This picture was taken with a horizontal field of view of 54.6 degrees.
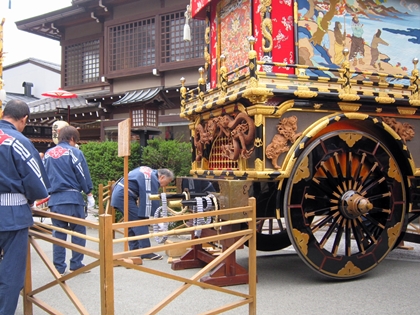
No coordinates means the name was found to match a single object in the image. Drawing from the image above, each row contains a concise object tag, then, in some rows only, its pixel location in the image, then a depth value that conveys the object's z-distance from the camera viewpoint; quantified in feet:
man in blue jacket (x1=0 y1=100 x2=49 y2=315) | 10.99
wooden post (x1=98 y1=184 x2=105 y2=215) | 23.67
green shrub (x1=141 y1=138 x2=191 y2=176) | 30.37
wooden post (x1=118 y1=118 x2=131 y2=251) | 18.83
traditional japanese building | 42.78
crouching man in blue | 20.26
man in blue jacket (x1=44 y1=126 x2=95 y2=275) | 18.11
